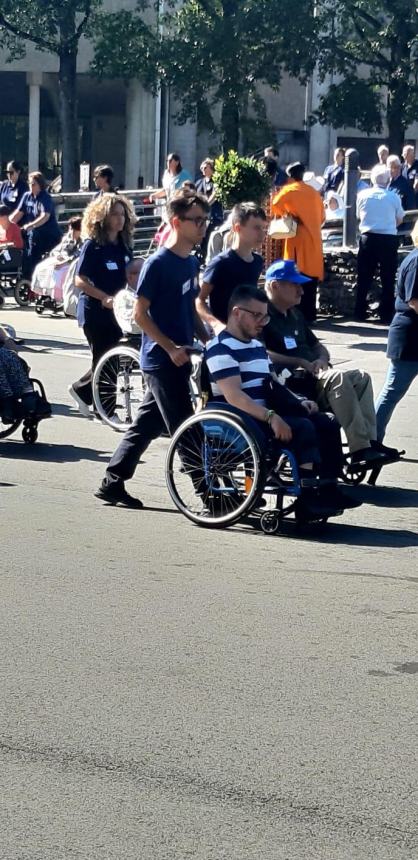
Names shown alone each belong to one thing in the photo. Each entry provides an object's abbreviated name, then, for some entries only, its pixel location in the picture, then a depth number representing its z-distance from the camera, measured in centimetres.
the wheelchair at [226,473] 762
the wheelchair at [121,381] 1051
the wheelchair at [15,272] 1941
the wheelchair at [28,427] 1012
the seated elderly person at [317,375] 871
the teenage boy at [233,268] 891
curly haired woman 1043
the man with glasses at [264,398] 773
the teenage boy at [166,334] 807
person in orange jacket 1567
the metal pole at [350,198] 1873
